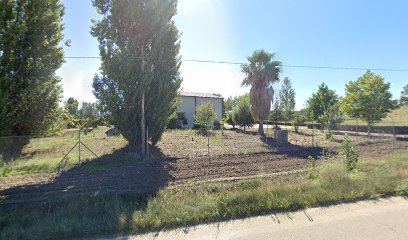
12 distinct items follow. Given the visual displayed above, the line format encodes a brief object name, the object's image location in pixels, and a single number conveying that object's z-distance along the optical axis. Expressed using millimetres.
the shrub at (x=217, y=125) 32188
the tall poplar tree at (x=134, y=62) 12039
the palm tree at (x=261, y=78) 22188
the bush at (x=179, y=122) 31000
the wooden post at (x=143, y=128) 12020
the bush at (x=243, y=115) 28750
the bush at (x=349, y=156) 7066
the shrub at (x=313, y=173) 7075
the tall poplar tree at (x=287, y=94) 48769
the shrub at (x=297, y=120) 28322
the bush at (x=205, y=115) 23059
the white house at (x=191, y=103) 34844
